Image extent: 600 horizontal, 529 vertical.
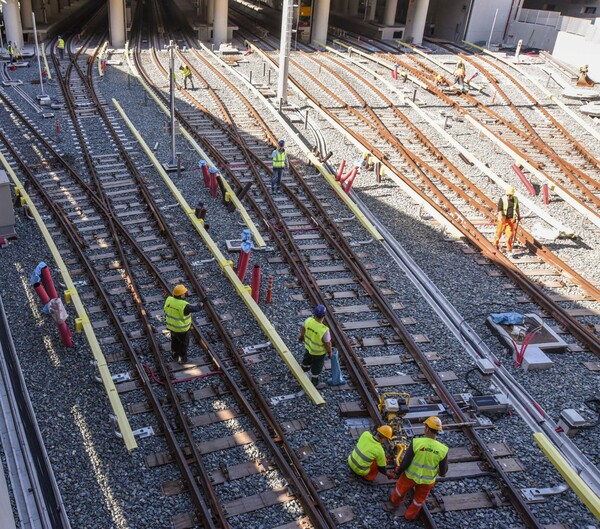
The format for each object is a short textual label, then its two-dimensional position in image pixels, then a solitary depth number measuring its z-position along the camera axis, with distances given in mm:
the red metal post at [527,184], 16406
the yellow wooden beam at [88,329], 7910
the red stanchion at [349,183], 15422
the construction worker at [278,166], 15070
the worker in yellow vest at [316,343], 8633
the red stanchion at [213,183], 14844
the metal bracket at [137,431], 7966
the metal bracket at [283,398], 8764
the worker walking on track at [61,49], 28500
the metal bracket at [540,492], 7574
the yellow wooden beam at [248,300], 8985
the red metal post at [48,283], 10025
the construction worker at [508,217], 12883
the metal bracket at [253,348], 9719
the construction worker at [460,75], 25469
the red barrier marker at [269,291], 10970
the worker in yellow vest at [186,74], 23609
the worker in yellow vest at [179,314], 8758
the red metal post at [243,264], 11377
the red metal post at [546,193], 16006
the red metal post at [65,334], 9359
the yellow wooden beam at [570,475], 6879
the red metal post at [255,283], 10586
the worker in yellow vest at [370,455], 7241
